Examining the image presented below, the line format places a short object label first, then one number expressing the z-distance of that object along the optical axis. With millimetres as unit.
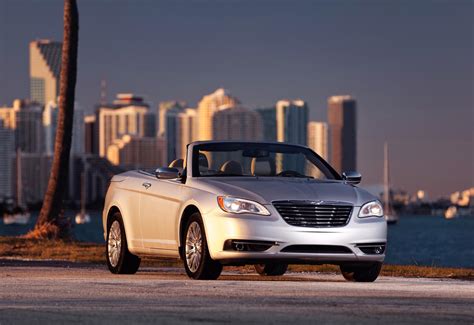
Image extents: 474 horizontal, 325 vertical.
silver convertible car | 15680
